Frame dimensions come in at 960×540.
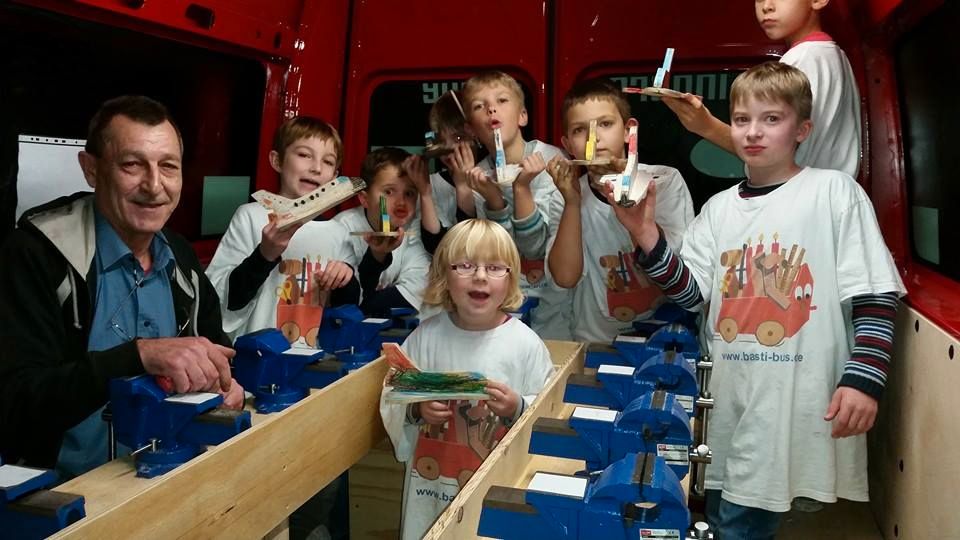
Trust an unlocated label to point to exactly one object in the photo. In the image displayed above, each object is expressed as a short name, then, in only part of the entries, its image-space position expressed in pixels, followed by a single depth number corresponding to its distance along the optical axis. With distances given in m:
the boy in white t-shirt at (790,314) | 1.97
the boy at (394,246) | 2.82
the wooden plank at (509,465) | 1.16
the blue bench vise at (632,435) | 1.36
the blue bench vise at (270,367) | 1.95
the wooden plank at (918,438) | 1.79
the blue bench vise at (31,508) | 1.18
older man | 1.55
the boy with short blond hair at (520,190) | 2.56
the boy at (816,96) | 2.17
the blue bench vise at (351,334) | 2.42
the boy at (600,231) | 2.47
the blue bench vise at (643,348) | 2.02
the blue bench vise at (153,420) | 1.47
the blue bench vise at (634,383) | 1.70
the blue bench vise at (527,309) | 2.59
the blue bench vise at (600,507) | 1.07
